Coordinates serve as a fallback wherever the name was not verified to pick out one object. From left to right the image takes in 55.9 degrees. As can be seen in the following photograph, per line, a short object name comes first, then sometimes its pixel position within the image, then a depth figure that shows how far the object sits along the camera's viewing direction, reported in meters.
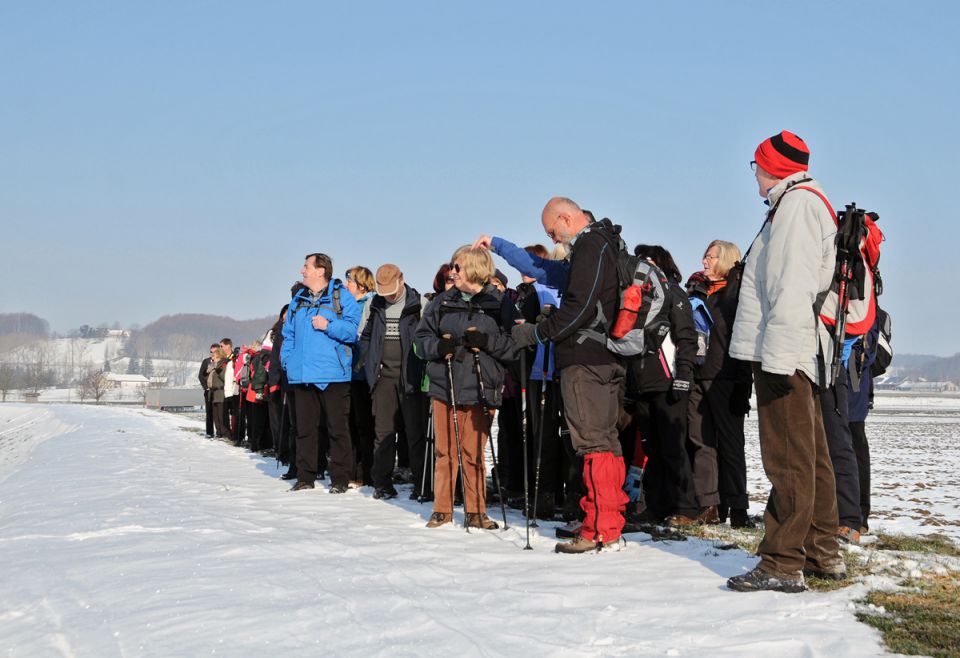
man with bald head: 5.70
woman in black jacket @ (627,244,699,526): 7.14
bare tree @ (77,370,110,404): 102.89
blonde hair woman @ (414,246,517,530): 6.82
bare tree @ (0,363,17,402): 124.76
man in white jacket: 4.51
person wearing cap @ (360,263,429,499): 8.62
